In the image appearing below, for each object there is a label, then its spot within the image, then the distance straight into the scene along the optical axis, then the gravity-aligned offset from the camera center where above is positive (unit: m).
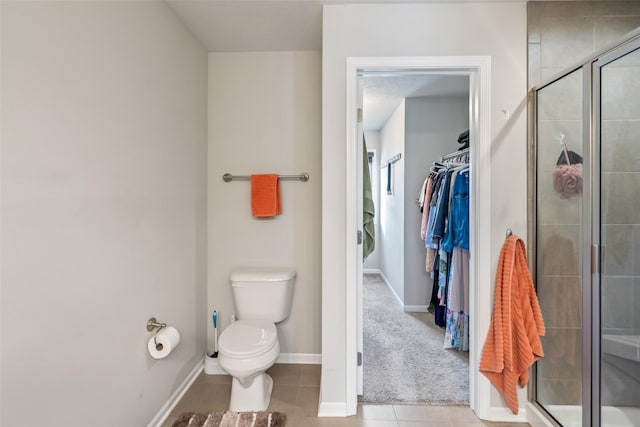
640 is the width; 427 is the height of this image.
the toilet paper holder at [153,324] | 1.57 -0.61
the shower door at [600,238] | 1.37 -0.14
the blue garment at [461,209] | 2.30 +0.00
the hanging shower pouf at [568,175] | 1.48 +0.17
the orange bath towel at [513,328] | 1.61 -0.64
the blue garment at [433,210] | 2.82 -0.01
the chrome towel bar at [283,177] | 2.28 +0.23
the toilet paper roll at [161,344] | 1.52 -0.68
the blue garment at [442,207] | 2.62 +0.01
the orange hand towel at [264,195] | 2.20 +0.10
